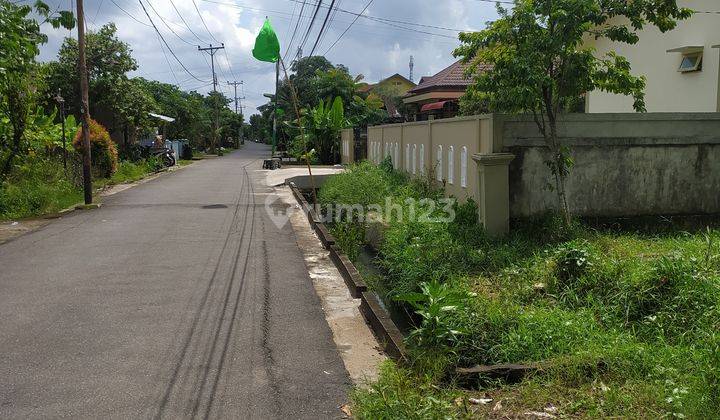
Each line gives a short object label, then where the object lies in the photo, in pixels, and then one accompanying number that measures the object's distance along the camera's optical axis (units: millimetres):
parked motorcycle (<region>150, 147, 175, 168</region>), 32697
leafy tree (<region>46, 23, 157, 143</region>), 27488
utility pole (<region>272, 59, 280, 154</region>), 43547
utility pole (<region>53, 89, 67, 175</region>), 18425
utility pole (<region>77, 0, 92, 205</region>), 15664
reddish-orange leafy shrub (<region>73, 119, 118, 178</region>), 22000
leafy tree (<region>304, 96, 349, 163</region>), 32344
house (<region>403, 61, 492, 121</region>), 25203
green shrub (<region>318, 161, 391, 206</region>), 14570
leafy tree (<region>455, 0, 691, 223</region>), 8484
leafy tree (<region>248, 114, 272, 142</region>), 125250
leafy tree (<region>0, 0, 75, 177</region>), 11852
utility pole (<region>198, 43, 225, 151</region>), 60250
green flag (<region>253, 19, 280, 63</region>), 12844
